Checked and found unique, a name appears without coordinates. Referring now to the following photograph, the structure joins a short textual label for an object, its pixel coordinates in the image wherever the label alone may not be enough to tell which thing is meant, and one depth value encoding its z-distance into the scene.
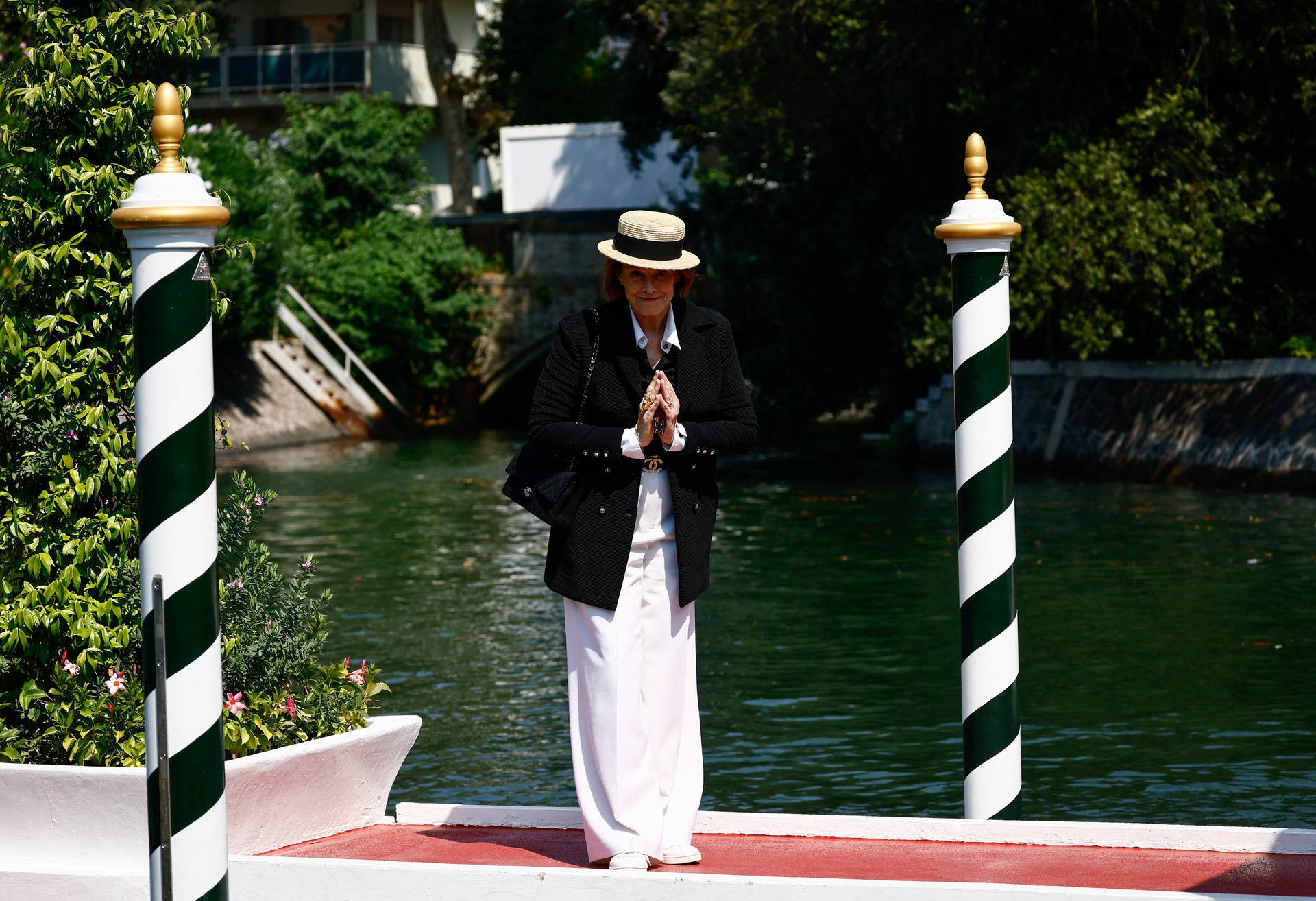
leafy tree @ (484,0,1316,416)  48.16
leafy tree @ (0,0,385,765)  12.99
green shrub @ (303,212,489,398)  81.33
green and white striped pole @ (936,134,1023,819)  12.12
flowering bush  12.55
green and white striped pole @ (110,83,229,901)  9.63
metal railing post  8.95
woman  11.41
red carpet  10.61
